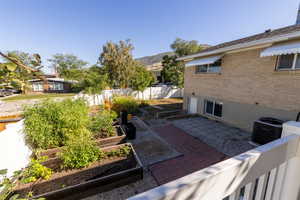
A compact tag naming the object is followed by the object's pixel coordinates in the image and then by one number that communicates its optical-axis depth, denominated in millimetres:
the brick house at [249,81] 5781
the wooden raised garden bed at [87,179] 3354
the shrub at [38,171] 3668
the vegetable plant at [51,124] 4434
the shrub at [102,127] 6273
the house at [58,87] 36000
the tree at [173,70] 21172
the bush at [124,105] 11735
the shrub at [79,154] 4121
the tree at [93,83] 15961
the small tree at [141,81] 17578
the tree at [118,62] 19047
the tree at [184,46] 23938
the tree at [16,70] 1104
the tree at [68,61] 50281
